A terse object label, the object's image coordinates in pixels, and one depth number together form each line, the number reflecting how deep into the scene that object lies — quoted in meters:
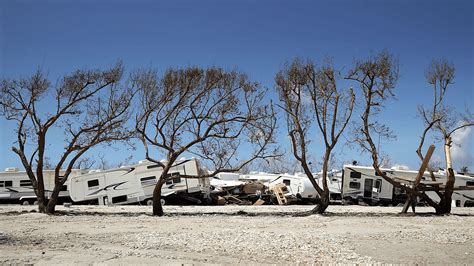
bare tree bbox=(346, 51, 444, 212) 22.52
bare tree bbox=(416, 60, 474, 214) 23.95
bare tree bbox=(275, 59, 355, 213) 22.88
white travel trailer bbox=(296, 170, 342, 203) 35.81
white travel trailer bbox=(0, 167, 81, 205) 33.81
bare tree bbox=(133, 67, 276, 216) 22.31
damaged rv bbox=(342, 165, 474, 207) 34.44
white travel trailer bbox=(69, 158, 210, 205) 31.69
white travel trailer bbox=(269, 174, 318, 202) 35.03
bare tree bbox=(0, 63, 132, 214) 22.42
